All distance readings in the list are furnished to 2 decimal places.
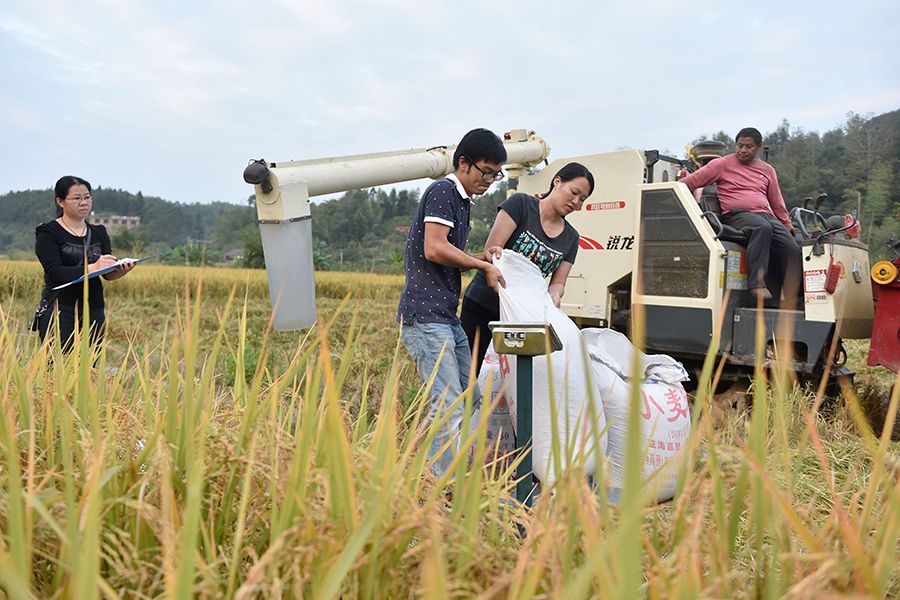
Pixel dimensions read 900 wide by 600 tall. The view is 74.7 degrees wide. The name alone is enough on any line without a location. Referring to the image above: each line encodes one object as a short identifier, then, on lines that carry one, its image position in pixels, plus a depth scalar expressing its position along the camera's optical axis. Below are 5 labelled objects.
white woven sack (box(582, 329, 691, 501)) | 2.57
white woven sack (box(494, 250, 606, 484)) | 2.37
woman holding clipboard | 2.93
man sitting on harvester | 4.11
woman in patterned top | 2.76
